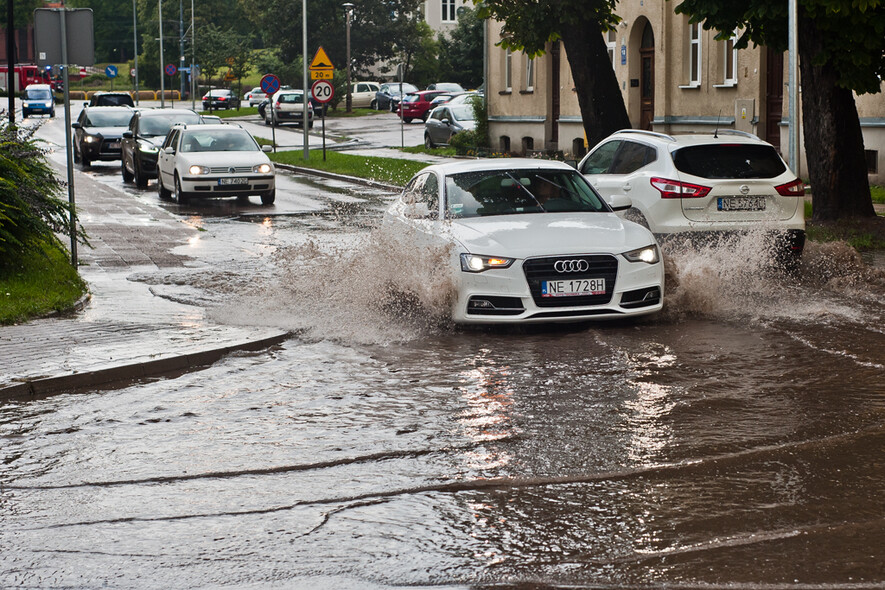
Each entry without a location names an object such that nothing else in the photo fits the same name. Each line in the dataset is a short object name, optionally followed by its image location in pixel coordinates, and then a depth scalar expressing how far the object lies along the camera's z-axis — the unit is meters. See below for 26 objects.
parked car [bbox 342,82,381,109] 75.94
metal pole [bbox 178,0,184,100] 96.06
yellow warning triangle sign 35.41
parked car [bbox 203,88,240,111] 83.50
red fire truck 95.13
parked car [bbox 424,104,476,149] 42.22
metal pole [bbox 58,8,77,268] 12.93
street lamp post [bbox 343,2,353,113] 72.00
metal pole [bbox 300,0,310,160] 37.47
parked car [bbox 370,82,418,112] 72.12
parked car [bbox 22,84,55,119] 74.62
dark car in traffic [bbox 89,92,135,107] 69.12
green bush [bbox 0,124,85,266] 12.02
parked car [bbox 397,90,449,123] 61.47
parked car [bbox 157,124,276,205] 24.42
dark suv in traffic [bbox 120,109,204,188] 29.59
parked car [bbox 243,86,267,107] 84.63
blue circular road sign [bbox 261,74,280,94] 41.66
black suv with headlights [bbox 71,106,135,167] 37.56
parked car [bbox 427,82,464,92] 67.75
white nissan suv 12.93
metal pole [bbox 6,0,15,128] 34.99
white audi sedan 9.88
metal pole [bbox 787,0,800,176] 15.99
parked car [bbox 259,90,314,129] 61.50
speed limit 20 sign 35.19
